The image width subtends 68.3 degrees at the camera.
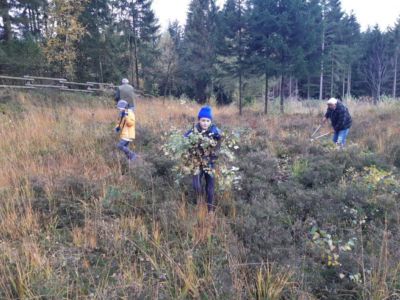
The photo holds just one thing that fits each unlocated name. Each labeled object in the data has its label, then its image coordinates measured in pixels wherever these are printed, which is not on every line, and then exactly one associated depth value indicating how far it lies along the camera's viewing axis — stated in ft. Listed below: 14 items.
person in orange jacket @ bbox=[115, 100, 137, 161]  20.86
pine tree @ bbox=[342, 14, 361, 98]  85.34
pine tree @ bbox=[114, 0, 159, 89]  79.76
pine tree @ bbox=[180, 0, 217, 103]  82.17
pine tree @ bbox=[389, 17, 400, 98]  104.80
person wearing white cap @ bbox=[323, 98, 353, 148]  26.35
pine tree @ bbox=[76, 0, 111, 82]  64.23
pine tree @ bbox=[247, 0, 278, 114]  45.96
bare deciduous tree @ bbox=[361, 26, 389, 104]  99.76
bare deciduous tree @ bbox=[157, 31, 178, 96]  86.48
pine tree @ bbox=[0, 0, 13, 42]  47.67
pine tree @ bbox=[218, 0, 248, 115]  50.37
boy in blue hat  12.97
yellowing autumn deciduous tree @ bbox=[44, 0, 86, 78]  57.47
